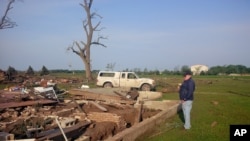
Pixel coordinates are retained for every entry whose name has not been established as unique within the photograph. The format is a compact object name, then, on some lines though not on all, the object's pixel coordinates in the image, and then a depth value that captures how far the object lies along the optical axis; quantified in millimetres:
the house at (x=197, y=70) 106625
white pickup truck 29281
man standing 10758
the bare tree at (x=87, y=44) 44594
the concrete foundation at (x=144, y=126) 8719
